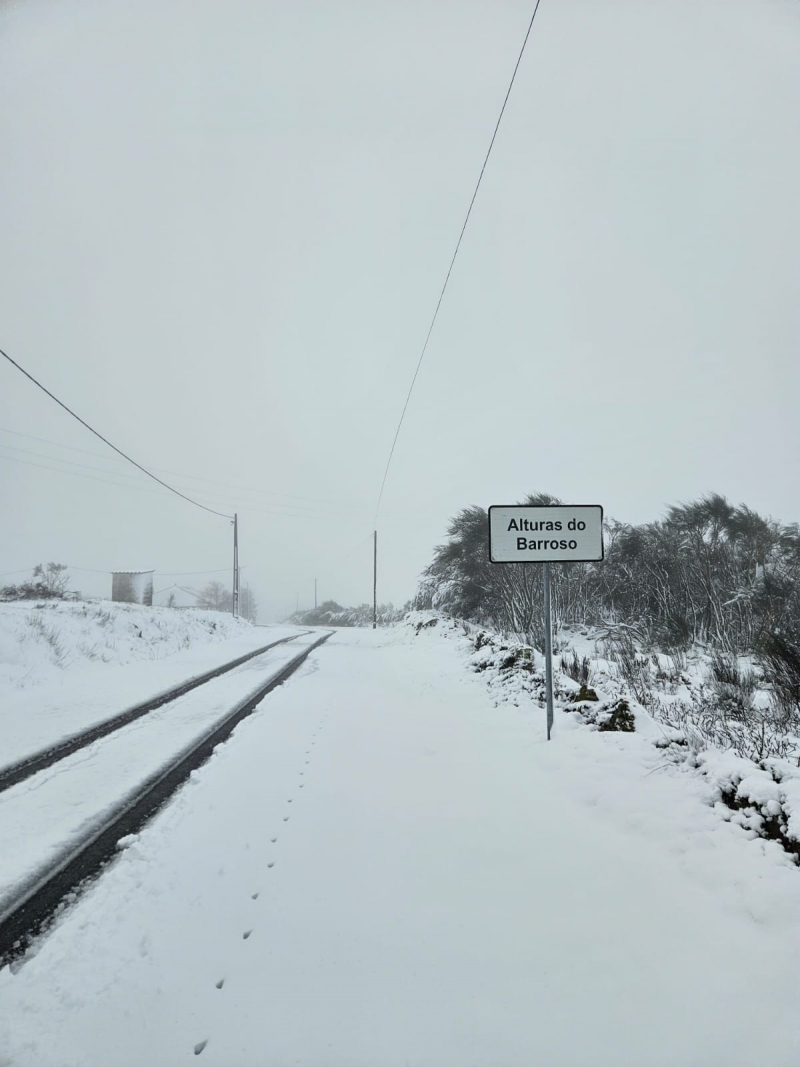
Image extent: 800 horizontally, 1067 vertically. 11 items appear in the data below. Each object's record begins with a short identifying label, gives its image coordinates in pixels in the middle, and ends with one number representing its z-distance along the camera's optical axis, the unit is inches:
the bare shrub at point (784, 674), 267.6
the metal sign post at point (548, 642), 221.0
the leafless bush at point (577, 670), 335.3
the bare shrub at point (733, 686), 275.4
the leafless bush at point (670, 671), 350.0
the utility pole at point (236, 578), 1481.3
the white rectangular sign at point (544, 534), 229.9
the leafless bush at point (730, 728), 182.5
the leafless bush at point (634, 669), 303.3
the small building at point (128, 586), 1475.1
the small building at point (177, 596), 2997.5
